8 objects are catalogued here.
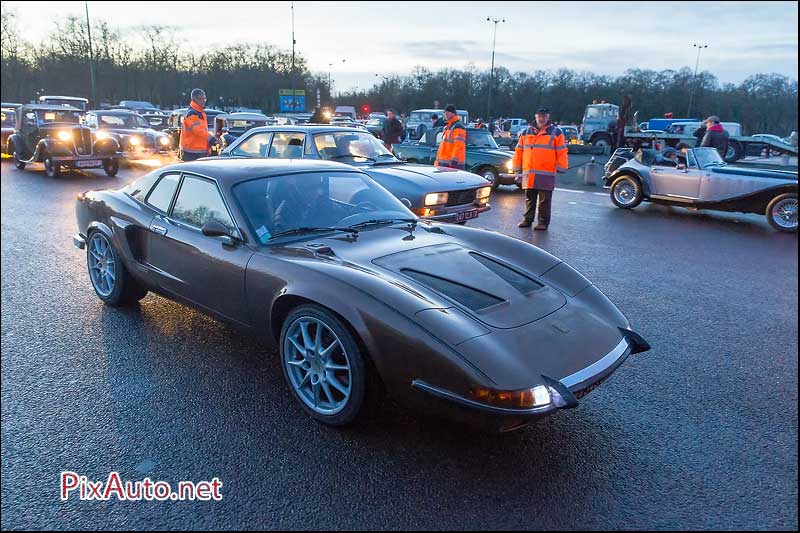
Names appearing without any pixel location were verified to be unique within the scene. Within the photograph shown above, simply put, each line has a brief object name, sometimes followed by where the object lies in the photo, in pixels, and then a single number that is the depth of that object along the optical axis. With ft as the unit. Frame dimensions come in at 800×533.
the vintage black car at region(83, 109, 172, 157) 58.18
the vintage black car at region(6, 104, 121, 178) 43.35
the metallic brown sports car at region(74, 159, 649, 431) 7.97
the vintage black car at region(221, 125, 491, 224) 23.81
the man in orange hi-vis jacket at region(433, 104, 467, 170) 33.71
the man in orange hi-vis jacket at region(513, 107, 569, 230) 26.48
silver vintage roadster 29.60
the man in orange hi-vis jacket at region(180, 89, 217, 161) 31.32
